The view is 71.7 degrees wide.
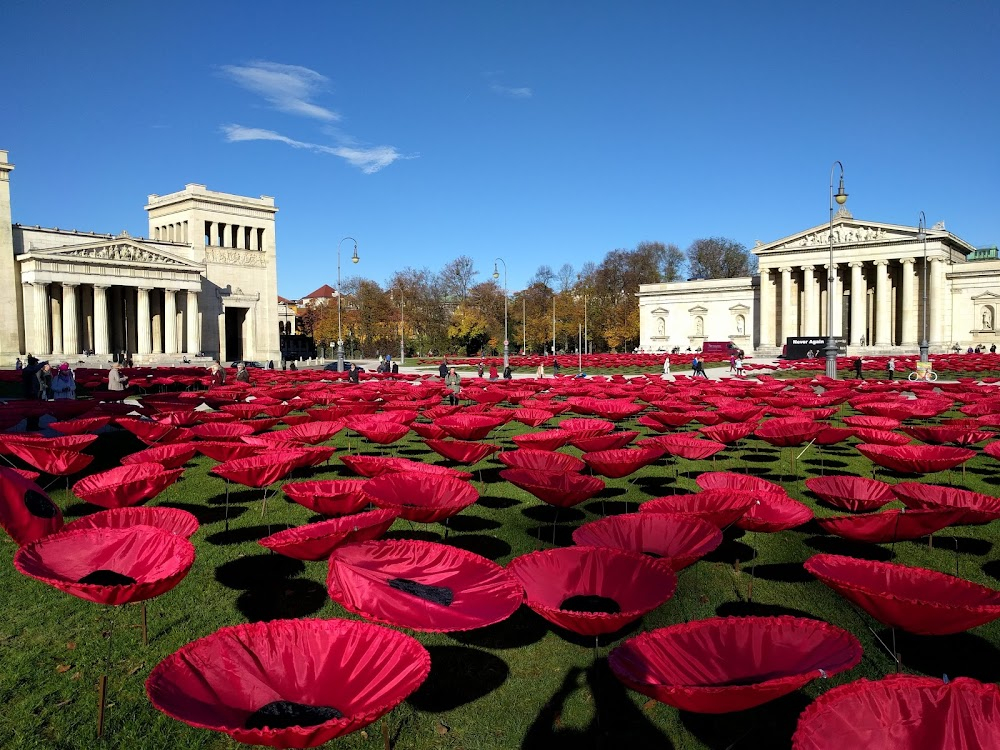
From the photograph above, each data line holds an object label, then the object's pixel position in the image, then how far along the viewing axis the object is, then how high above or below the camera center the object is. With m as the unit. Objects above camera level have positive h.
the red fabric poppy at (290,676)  3.02 -1.53
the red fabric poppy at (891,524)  5.38 -1.42
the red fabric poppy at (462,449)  8.52 -1.25
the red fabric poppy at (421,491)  6.41 -1.34
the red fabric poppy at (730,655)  3.27 -1.53
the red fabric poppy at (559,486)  6.49 -1.31
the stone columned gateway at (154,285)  54.62 +5.89
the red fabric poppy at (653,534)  5.23 -1.44
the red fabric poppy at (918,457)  8.20 -1.36
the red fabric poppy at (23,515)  5.33 -1.25
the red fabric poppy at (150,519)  5.55 -1.36
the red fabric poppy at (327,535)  5.00 -1.38
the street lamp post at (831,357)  30.11 -0.52
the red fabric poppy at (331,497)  6.07 -1.35
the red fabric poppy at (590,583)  3.97 -1.50
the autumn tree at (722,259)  97.81 +12.39
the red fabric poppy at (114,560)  4.21 -1.38
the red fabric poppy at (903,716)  2.66 -1.47
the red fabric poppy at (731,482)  6.84 -1.38
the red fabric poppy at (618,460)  7.69 -1.28
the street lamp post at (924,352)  34.18 -0.38
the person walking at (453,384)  19.90 -1.04
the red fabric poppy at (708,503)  5.64 -1.37
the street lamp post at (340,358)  41.59 -0.46
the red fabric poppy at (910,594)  3.73 -1.47
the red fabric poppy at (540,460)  8.02 -1.32
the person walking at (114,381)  21.78 -0.89
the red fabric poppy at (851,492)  6.68 -1.48
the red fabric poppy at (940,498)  6.40 -1.46
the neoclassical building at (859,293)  66.69 +5.47
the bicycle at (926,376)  29.75 -1.39
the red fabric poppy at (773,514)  5.84 -1.47
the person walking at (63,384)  19.38 -0.88
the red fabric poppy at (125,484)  6.33 -1.27
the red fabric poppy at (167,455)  8.05 -1.23
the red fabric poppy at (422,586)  4.01 -1.51
